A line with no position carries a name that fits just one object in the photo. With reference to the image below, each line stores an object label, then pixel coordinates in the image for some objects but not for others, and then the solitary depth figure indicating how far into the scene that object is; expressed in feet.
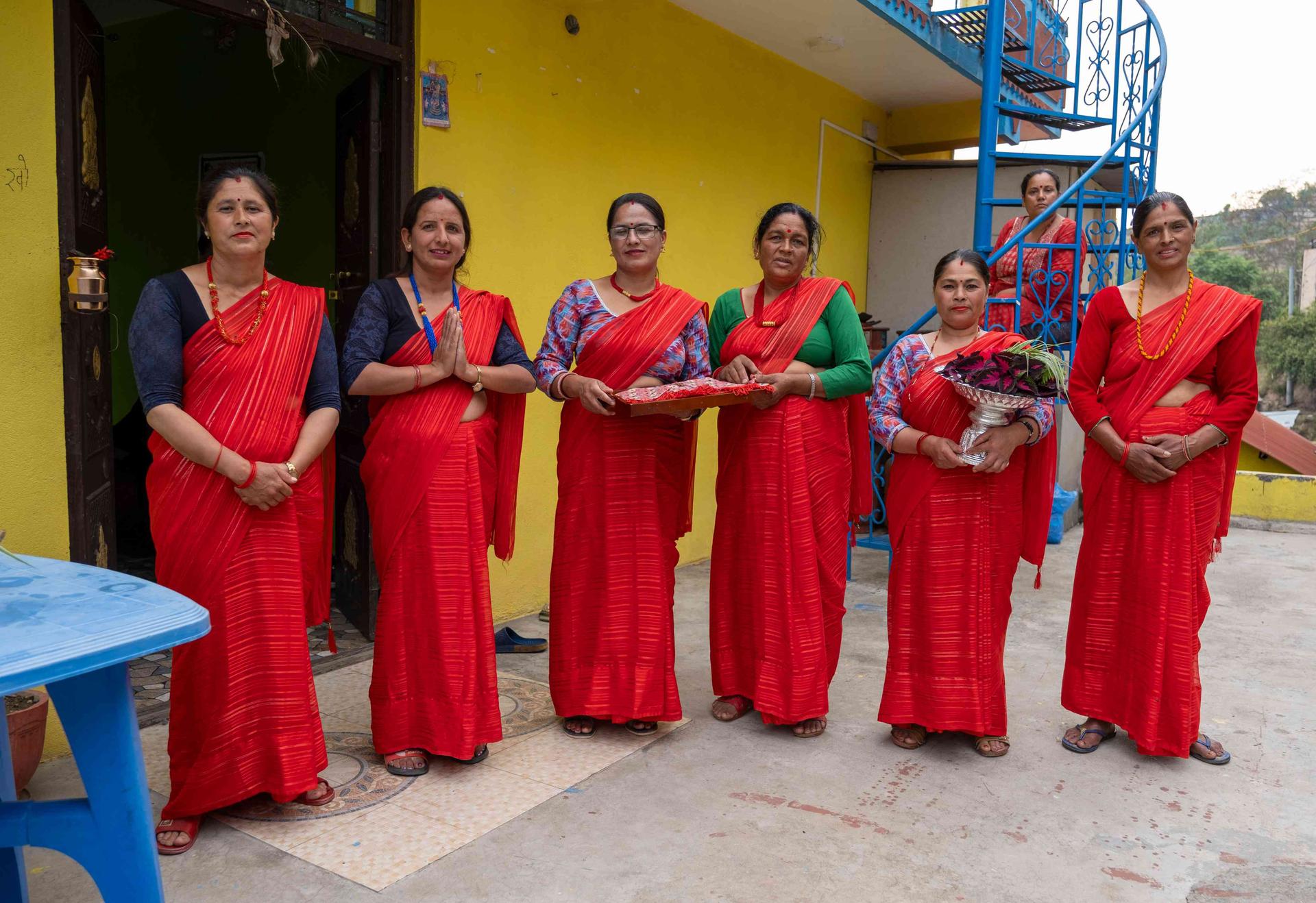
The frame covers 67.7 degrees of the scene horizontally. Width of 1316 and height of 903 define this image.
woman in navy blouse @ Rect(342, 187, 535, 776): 10.30
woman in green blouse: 11.55
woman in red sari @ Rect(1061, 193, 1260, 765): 10.87
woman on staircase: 20.06
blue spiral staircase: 20.35
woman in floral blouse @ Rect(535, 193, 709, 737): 11.27
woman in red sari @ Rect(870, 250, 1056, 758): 11.19
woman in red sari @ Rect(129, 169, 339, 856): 8.86
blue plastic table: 5.39
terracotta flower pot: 9.78
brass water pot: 10.55
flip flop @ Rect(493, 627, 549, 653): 15.47
